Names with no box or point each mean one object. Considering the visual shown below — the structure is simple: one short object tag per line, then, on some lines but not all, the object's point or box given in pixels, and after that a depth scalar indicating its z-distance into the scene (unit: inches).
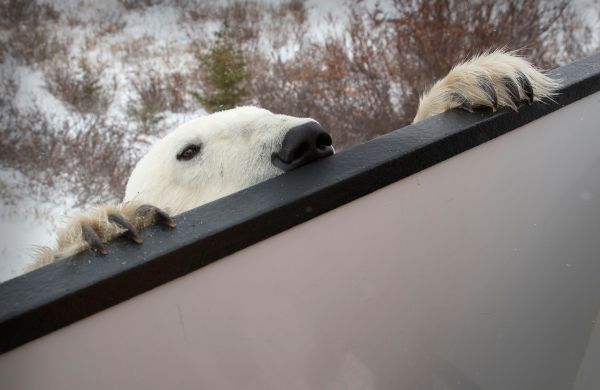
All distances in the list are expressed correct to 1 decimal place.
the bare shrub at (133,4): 405.4
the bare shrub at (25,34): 313.0
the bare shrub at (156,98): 295.9
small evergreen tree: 259.3
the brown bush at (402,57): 226.4
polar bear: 49.9
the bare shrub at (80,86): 300.4
